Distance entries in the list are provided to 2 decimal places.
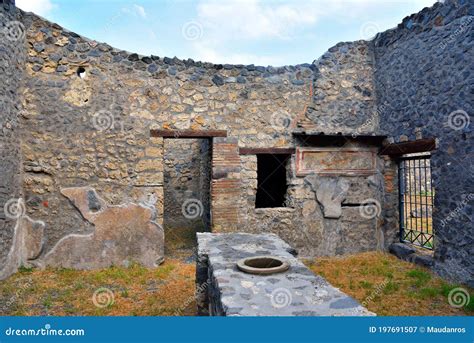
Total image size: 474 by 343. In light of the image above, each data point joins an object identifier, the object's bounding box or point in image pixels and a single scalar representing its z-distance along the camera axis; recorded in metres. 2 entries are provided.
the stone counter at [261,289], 2.56
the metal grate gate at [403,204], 7.36
